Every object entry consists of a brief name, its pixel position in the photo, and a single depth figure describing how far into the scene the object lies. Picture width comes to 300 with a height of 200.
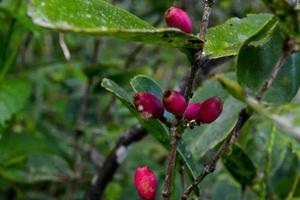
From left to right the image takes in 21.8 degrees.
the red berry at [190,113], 0.30
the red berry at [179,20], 0.30
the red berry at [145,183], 0.31
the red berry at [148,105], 0.30
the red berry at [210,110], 0.30
